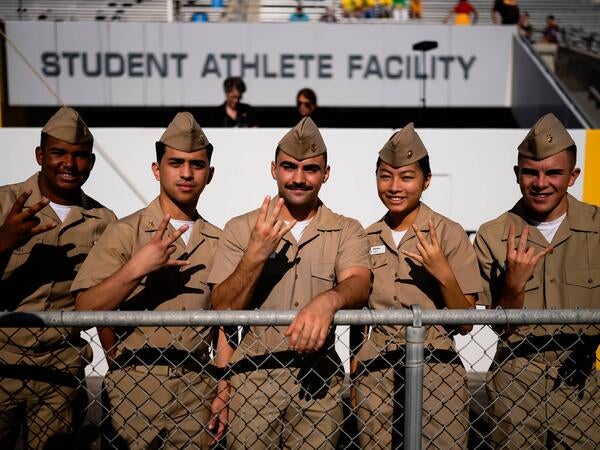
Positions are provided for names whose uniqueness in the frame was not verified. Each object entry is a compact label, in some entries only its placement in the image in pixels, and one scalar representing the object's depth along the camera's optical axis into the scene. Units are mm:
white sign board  11617
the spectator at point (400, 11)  13312
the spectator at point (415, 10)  13805
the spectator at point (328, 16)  12820
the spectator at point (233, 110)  7109
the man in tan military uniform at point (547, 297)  2771
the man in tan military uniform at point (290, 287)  2516
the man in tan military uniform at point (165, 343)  2701
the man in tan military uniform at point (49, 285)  2830
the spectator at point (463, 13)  13188
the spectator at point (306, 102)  6867
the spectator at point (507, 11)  12656
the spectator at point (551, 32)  13594
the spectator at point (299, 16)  12859
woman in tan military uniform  2773
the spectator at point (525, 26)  13319
